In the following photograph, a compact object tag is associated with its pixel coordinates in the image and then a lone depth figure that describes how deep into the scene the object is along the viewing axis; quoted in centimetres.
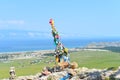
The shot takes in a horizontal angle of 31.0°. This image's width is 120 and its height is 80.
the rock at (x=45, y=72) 2607
